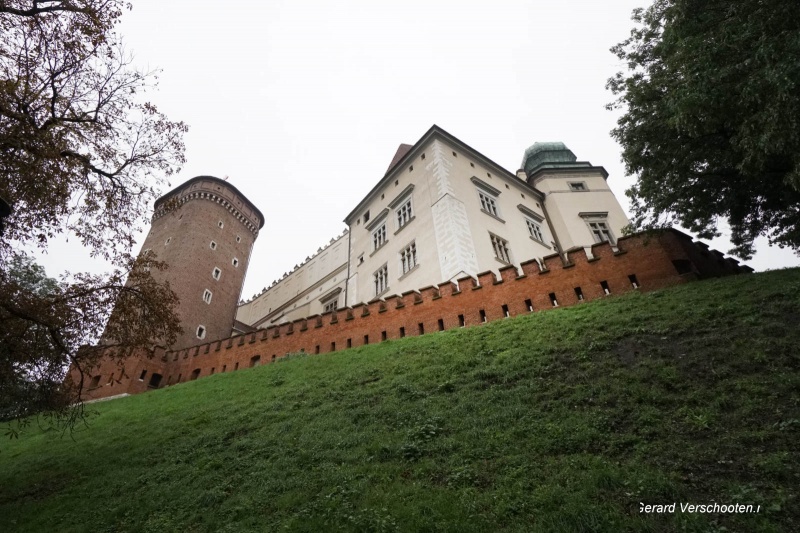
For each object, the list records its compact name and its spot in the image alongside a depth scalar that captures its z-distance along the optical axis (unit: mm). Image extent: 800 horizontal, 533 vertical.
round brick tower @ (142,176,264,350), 28469
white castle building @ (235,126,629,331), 20312
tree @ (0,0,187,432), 8344
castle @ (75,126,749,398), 13328
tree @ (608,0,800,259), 7148
